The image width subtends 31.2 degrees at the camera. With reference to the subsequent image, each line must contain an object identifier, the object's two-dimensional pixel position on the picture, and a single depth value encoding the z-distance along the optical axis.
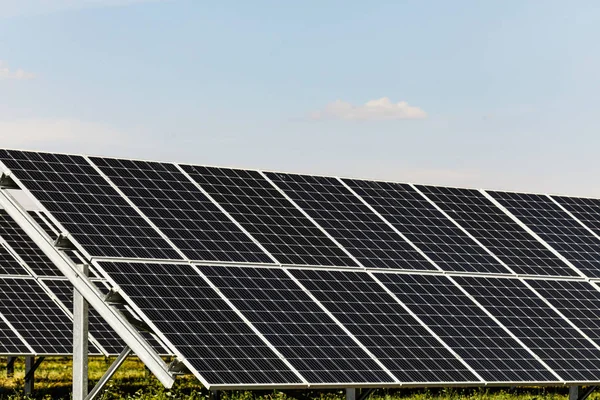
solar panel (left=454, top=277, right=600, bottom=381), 22.44
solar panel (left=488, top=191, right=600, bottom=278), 27.92
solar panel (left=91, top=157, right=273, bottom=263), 21.80
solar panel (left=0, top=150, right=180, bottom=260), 20.38
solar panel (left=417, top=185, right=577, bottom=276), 26.55
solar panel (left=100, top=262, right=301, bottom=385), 18.17
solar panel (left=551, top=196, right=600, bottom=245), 30.86
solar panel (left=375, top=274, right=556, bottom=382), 21.36
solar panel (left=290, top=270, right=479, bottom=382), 20.34
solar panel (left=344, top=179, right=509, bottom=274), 25.36
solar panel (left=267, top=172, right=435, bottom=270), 24.14
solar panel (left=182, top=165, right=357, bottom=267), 22.98
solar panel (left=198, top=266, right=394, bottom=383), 19.28
